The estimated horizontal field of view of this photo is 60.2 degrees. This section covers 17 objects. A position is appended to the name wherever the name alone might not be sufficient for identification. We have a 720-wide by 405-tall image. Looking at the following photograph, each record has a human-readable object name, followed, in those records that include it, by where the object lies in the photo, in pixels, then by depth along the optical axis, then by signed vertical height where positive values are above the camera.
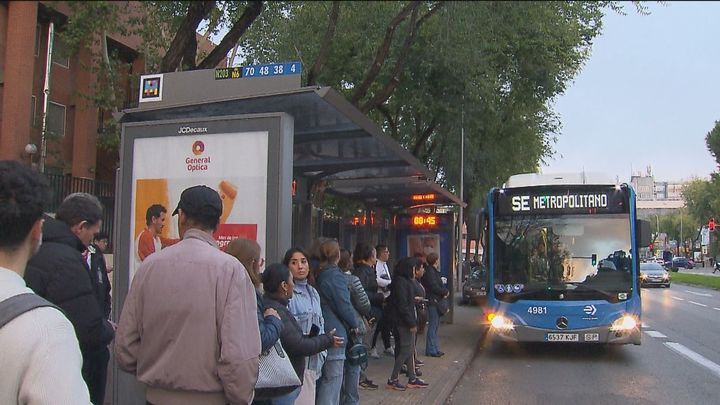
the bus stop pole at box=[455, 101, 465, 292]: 15.46 +2.47
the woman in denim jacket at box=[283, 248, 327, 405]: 4.64 -0.43
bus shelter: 5.21 +0.89
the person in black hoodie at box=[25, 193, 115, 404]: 3.30 -0.18
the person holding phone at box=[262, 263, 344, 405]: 4.09 -0.41
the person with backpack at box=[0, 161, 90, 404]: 1.50 -0.23
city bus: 10.23 -0.15
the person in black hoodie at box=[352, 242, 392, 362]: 7.91 -0.25
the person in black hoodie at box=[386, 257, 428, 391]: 7.62 -0.80
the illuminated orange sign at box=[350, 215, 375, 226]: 13.65 +0.68
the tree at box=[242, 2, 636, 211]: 7.70 +3.84
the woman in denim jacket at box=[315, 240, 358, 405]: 5.31 -0.59
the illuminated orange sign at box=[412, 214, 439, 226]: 15.03 +0.78
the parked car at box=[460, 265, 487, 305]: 21.01 -1.23
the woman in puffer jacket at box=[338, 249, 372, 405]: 5.89 -0.78
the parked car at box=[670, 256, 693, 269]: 81.19 -1.13
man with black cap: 2.89 -0.37
